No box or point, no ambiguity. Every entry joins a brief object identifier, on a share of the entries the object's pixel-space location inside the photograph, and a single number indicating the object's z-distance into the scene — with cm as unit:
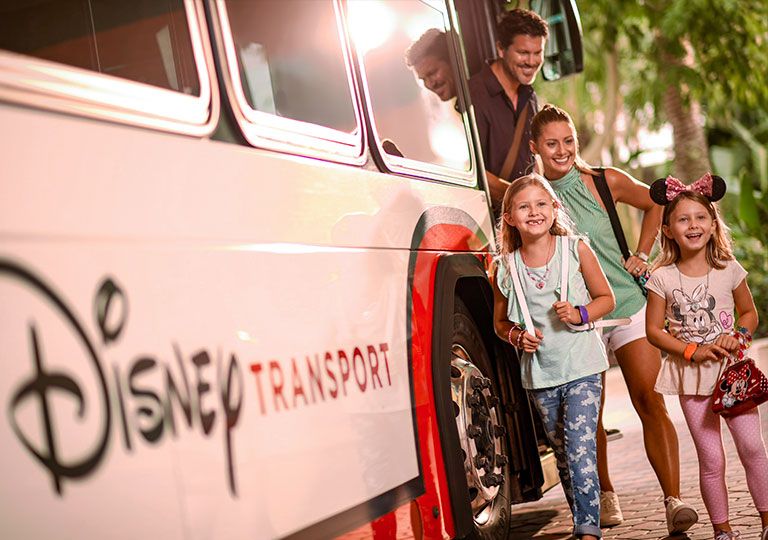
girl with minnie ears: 416
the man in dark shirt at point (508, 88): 553
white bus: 205
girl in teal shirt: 429
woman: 494
